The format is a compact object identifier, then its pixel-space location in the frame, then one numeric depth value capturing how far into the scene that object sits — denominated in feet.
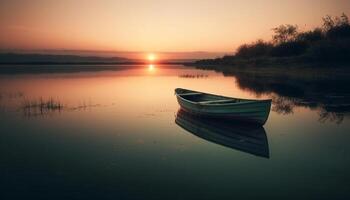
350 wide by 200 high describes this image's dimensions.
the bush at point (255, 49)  344.28
